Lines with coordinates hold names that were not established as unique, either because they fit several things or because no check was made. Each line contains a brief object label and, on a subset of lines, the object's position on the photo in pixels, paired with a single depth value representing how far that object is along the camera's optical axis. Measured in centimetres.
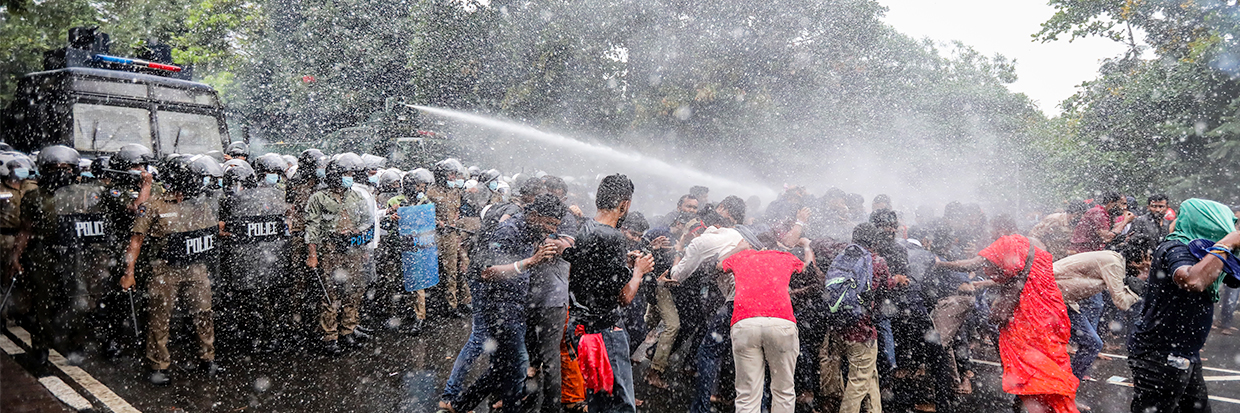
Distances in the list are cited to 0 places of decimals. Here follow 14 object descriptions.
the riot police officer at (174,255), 489
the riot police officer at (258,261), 593
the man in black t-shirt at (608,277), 357
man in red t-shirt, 363
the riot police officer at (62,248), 521
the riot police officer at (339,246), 583
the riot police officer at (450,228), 743
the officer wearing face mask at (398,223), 684
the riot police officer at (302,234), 594
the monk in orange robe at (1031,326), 377
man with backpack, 411
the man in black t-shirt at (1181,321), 325
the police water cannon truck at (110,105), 759
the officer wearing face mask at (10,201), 571
